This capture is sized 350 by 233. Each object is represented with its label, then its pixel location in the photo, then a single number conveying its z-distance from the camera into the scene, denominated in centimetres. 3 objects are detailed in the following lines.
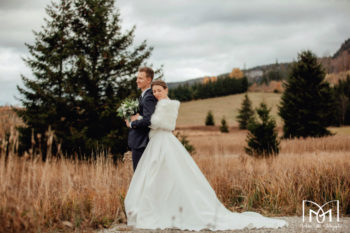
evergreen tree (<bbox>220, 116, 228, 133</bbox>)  3862
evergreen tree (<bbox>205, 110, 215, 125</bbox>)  4810
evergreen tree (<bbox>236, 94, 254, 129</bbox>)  4375
